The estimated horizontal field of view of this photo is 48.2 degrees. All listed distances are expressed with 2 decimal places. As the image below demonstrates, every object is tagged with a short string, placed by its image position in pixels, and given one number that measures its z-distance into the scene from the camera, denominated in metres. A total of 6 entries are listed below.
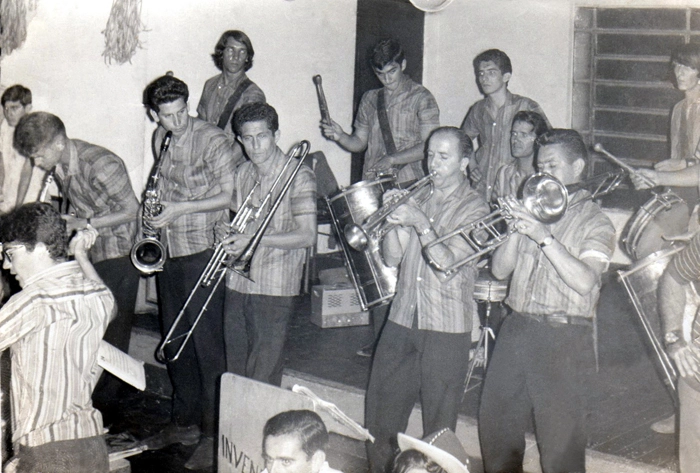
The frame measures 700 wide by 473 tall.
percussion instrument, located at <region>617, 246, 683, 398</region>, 3.08
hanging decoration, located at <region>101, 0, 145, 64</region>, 6.15
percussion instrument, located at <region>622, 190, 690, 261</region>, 3.47
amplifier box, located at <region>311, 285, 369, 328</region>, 6.00
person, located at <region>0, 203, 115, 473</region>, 2.84
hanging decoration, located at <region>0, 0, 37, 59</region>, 5.77
